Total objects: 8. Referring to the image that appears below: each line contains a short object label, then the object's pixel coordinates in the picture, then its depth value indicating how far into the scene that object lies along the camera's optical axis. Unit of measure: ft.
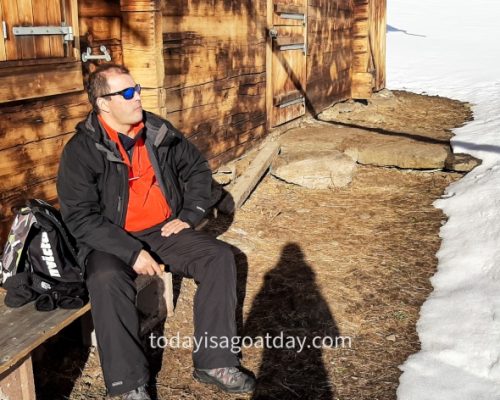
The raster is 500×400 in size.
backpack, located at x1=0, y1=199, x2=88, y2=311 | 10.31
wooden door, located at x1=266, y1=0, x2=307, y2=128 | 25.03
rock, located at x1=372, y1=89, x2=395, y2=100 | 39.58
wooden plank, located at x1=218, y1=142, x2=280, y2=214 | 19.39
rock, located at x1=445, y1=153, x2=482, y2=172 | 23.11
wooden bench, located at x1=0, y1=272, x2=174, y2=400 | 9.05
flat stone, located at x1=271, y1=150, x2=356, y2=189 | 22.62
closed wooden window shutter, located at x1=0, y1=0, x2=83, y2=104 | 12.51
